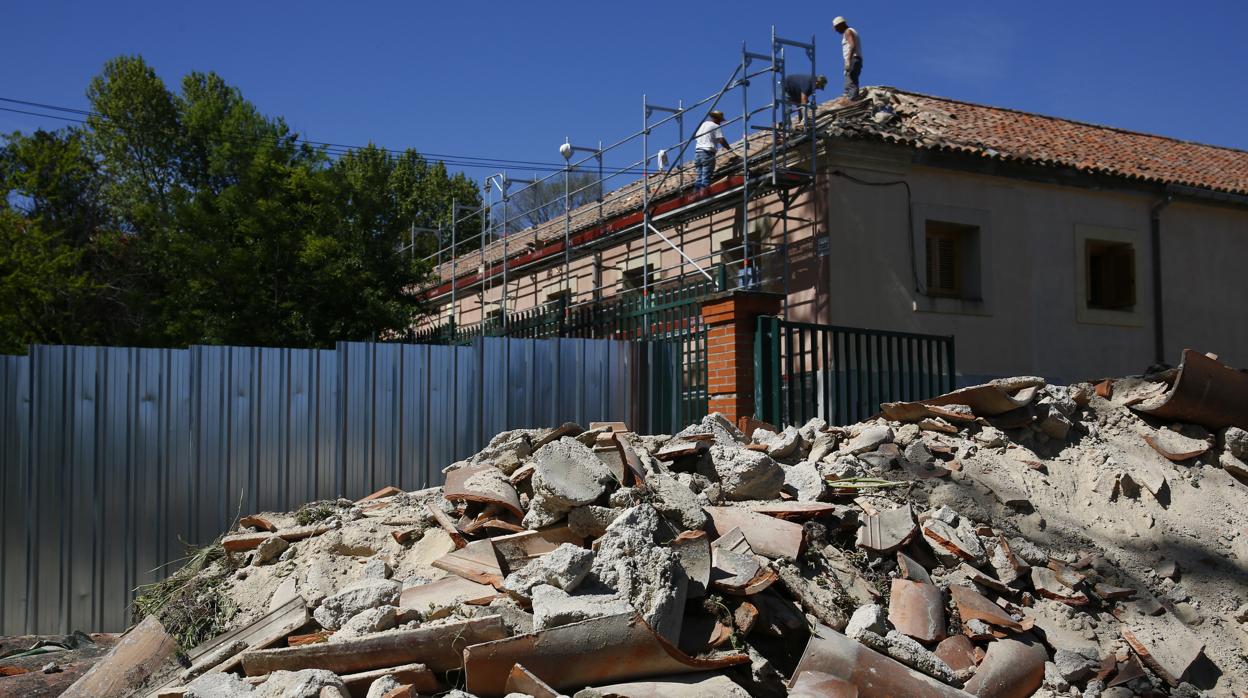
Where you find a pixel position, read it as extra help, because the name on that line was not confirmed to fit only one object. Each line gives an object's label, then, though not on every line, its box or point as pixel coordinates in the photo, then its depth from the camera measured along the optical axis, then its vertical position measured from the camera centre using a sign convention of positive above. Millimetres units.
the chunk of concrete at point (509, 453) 6352 -467
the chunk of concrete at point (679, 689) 4172 -1341
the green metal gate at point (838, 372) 9664 +90
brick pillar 9562 +338
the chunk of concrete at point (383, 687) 4059 -1266
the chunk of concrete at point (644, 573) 4582 -930
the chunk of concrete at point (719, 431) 7031 -368
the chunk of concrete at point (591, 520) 5438 -768
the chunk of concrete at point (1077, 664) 5430 -1610
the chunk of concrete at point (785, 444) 7266 -473
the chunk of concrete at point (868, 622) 5082 -1279
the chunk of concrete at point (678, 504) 5656 -714
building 13656 +2243
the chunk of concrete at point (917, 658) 4973 -1425
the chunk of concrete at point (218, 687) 4203 -1314
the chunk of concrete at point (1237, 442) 7867 -535
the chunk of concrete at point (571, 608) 4288 -1001
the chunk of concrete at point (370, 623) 4520 -1112
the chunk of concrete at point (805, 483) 6422 -685
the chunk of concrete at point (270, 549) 6367 -1072
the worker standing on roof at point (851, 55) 15047 +5055
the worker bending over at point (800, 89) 13378 +4029
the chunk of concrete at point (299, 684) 4043 -1259
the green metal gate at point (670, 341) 9961 +427
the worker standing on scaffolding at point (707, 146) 14516 +3576
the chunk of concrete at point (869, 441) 7516 -474
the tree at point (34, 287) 20125 +2148
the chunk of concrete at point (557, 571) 4605 -899
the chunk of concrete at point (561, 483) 5434 -566
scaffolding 13188 +2907
